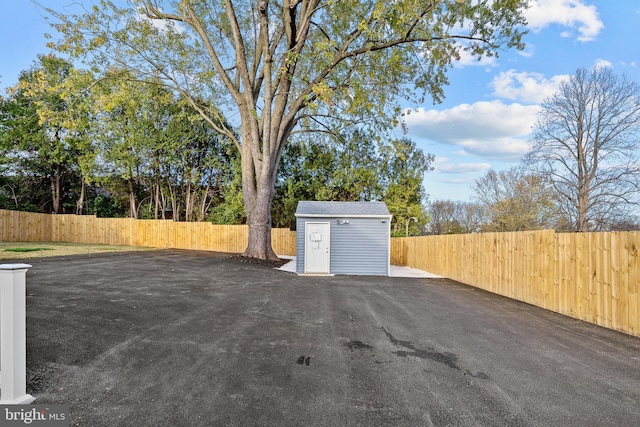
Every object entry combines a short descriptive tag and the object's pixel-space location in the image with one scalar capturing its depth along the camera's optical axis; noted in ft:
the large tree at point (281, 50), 36.11
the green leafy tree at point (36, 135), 64.95
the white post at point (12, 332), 7.32
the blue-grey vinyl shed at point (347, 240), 39.45
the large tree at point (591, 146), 53.21
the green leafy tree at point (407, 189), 69.51
